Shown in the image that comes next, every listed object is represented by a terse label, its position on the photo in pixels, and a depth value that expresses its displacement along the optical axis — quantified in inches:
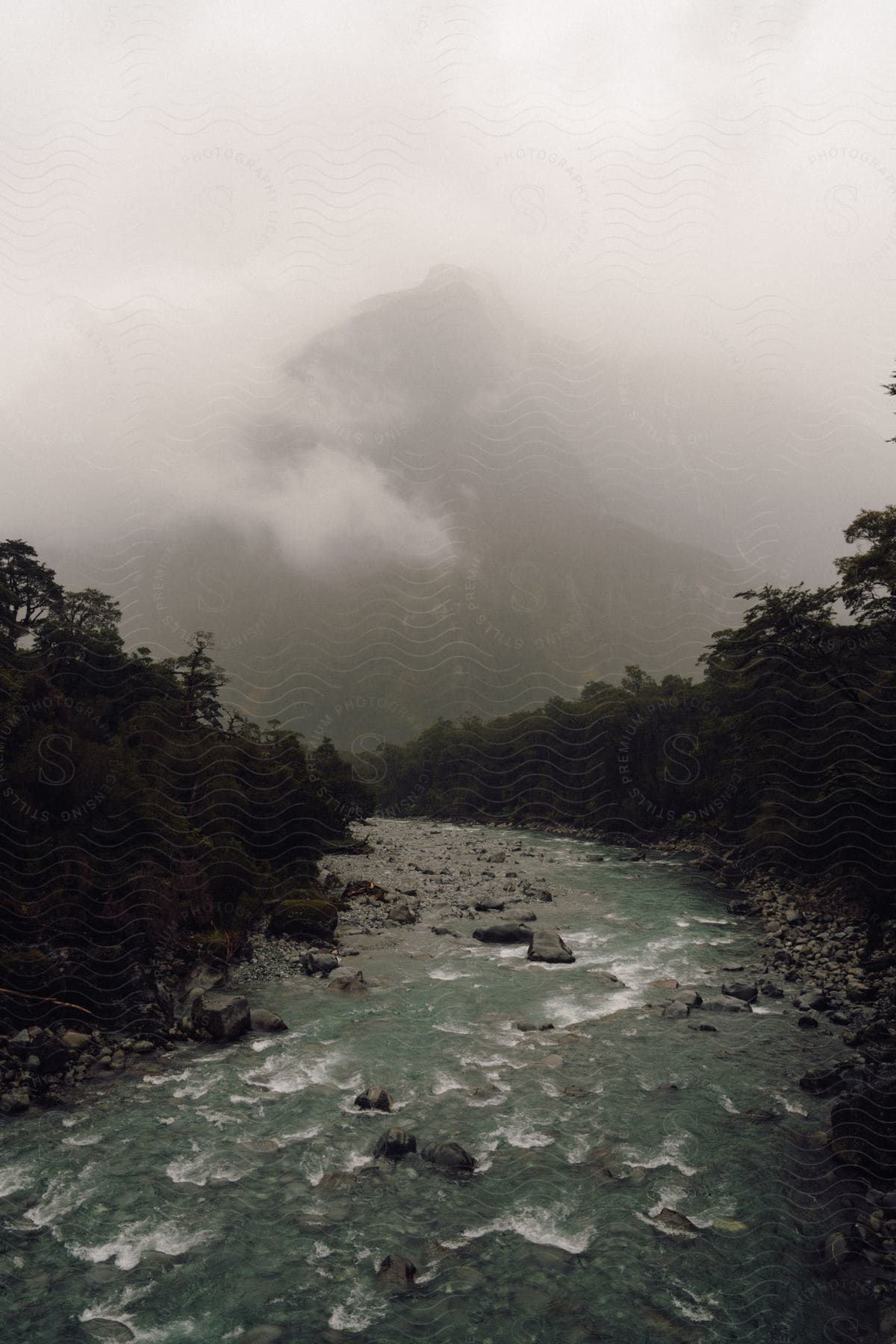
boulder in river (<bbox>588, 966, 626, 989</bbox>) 794.8
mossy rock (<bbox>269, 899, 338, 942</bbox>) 944.3
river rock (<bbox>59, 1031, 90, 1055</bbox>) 571.5
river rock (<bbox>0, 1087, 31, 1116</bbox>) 494.9
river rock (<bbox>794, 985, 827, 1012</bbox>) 701.9
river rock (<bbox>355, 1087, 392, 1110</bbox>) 516.4
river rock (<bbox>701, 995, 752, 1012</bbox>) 714.8
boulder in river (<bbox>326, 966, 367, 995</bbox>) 766.5
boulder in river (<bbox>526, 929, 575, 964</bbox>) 880.9
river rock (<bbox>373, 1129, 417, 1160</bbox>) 458.3
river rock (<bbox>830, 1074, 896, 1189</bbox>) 425.4
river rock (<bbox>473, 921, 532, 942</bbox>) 976.3
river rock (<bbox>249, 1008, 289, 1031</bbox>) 654.5
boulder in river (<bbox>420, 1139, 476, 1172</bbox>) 442.0
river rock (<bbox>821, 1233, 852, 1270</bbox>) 360.6
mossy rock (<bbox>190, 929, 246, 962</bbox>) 800.9
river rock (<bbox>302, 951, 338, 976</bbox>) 826.2
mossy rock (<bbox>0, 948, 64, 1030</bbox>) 592.4
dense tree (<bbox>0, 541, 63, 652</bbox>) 1642.5
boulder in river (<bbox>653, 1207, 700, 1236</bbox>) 389.1
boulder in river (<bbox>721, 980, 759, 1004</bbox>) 739.4
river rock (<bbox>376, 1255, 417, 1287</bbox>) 348.2
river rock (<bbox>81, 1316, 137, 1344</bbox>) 317.4
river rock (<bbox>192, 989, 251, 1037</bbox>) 633.0
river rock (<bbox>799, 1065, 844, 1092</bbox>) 535.5
